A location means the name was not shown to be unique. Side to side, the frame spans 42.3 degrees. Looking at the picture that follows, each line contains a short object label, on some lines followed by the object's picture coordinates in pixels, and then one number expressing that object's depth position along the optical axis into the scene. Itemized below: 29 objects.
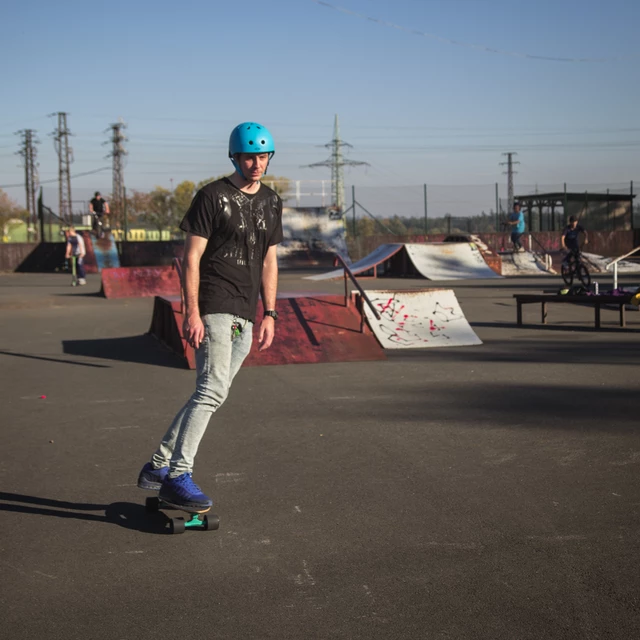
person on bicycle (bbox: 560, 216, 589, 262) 19.45
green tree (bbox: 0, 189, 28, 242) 75.71
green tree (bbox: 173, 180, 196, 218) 107.56
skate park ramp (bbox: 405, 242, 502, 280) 27.28
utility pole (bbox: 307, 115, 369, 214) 80.66
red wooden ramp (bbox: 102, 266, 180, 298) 20.41
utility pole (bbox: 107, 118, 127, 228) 79.38
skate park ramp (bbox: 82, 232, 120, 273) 33.84
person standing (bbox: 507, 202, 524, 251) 29.04
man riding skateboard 4.11
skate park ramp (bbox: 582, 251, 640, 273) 29.05
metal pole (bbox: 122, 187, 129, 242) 40.28
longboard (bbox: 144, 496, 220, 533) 4.09
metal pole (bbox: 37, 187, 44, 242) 38.44
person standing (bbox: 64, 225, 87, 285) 24.53
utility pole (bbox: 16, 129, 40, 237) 78.12
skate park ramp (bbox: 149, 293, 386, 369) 9.73
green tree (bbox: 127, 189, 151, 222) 105.19
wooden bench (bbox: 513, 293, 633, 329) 12.32
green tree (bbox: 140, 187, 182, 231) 104.80
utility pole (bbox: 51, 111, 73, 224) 77.21
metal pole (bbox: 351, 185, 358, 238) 40.53
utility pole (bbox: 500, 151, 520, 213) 75.62
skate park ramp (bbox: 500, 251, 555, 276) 29.05
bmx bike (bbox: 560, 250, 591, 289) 19.51
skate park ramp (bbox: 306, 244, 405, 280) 26.30
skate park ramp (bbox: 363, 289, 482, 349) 11.06
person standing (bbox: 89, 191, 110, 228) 32.72
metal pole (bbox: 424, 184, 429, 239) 43.19
